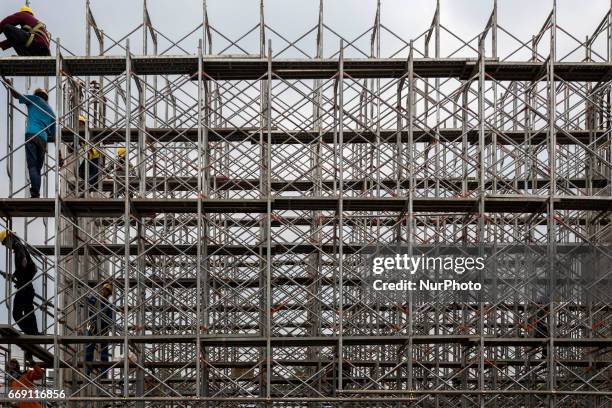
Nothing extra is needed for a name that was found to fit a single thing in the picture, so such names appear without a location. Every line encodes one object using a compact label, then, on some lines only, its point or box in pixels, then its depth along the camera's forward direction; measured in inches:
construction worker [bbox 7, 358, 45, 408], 892.6
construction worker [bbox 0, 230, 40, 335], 893.8
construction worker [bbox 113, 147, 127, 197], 1051.2
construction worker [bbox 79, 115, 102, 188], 1045.8
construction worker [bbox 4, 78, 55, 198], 890.7
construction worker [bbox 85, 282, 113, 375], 1026.7
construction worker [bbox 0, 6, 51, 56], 910.4
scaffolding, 884.0
